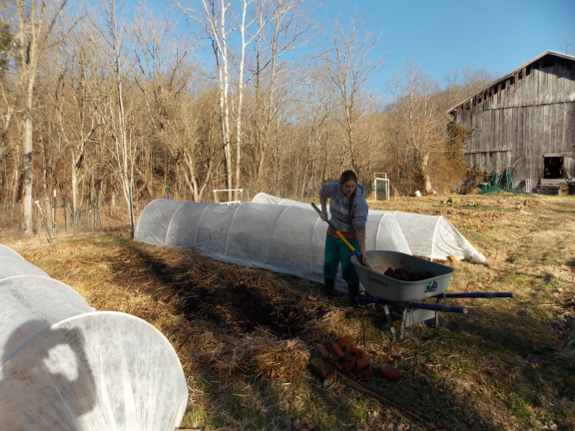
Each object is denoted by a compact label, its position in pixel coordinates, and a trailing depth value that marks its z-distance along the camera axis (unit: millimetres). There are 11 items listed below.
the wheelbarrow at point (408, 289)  3668
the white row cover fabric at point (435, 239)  7570
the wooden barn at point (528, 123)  21359
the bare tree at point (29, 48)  10930
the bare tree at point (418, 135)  23453
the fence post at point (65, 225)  11305
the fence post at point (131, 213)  10596
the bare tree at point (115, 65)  10852
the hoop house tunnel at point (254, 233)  6508
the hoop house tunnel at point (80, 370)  1862
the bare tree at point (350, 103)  19984
